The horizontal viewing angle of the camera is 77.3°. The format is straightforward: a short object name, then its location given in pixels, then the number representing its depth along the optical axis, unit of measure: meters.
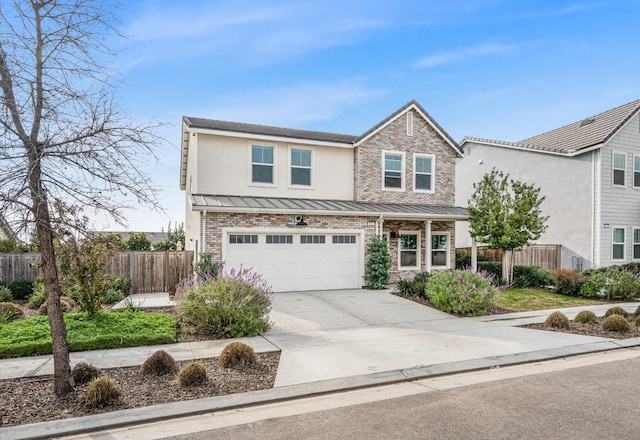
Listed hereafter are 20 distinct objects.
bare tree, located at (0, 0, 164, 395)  4.70
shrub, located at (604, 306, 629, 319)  10.35
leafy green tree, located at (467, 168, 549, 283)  16.05
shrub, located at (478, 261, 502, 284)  17.81
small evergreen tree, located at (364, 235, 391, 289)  15.20
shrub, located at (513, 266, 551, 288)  17.02
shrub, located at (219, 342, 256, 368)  6.38
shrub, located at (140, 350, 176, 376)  6.05
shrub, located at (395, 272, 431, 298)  13.45
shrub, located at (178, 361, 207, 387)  5.51
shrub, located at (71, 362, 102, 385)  5.55
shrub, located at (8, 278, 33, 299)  13.39
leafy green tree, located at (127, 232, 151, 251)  28.91
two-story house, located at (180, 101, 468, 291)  13.98
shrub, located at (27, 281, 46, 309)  11.98
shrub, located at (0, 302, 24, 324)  9.98
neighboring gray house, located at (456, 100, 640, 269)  18.23
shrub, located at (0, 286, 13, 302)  12.64
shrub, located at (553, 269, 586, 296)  15.35
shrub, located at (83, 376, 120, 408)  4.81
